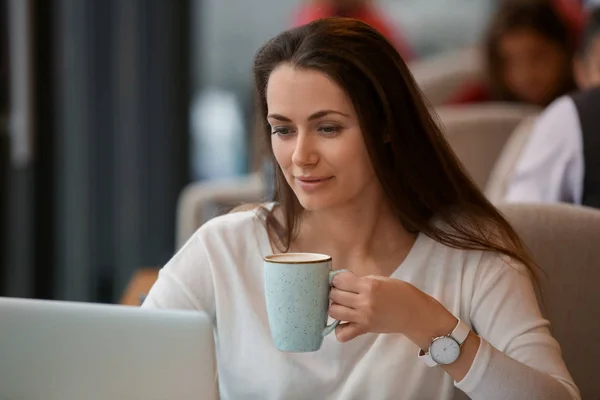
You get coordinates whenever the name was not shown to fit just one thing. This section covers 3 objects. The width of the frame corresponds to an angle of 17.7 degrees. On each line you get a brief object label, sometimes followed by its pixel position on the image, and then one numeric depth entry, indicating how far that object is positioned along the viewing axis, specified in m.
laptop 2.07
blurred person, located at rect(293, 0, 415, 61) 5.83
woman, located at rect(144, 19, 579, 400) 2.34
